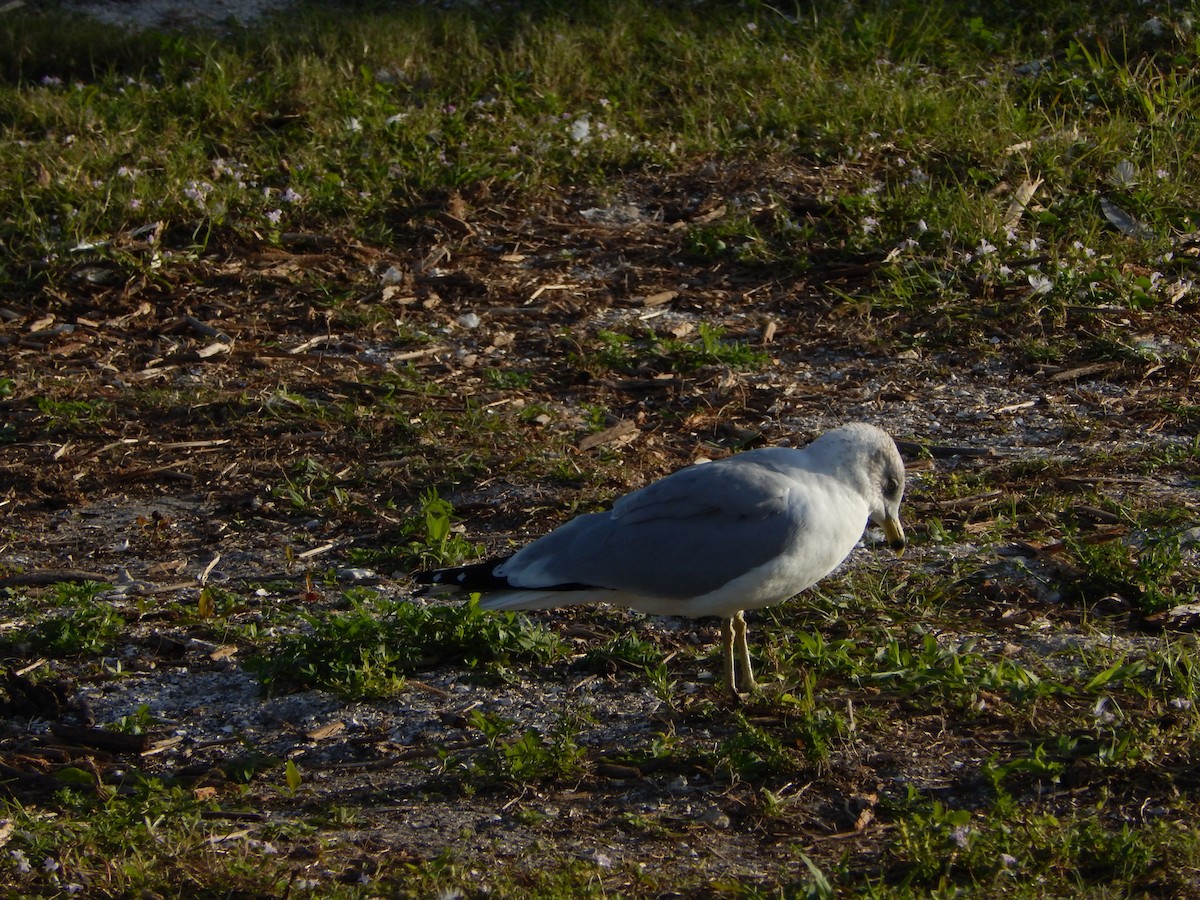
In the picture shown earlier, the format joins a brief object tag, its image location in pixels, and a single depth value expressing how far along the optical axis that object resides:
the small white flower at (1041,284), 12.57
